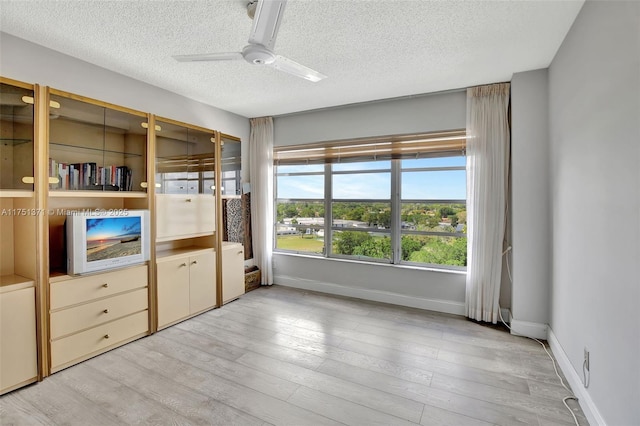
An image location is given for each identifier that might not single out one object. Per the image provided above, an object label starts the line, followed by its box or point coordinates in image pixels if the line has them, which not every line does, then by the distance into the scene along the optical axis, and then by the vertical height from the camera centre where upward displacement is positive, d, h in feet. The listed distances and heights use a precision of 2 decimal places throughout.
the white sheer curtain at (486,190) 10.59 +0.69
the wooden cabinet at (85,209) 7.16 -0.25
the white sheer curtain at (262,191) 15.16 +0.88
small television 8.05 -0.94
